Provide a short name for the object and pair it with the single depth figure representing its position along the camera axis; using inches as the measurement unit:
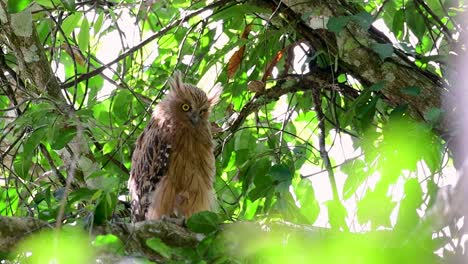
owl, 425.7
